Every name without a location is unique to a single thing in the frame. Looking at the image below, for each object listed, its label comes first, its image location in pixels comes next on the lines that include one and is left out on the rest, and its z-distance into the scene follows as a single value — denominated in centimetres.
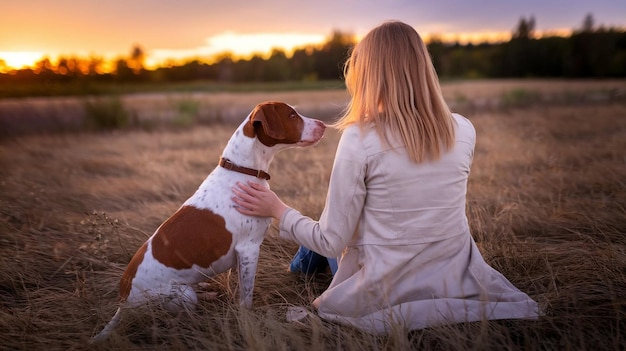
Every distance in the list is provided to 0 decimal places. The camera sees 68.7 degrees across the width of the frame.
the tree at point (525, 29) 4562
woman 244
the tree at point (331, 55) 4544
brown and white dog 302
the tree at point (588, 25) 3859
